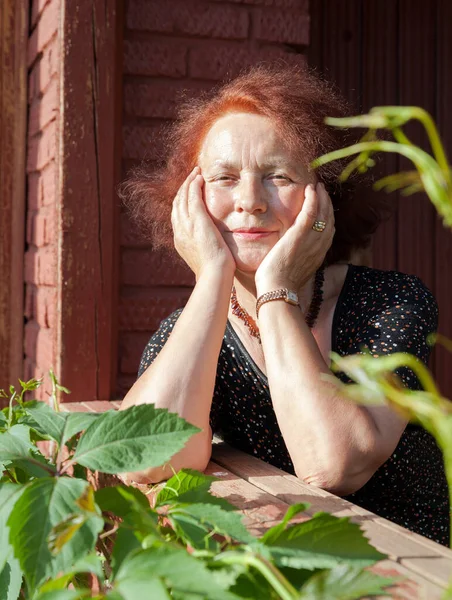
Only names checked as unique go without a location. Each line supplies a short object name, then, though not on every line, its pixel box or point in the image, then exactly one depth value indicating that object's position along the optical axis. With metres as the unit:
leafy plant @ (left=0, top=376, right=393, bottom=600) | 0.65
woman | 1.92
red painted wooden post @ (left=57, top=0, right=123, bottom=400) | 2.72
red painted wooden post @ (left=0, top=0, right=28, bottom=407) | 3.37
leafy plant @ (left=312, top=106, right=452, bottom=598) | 0.47
